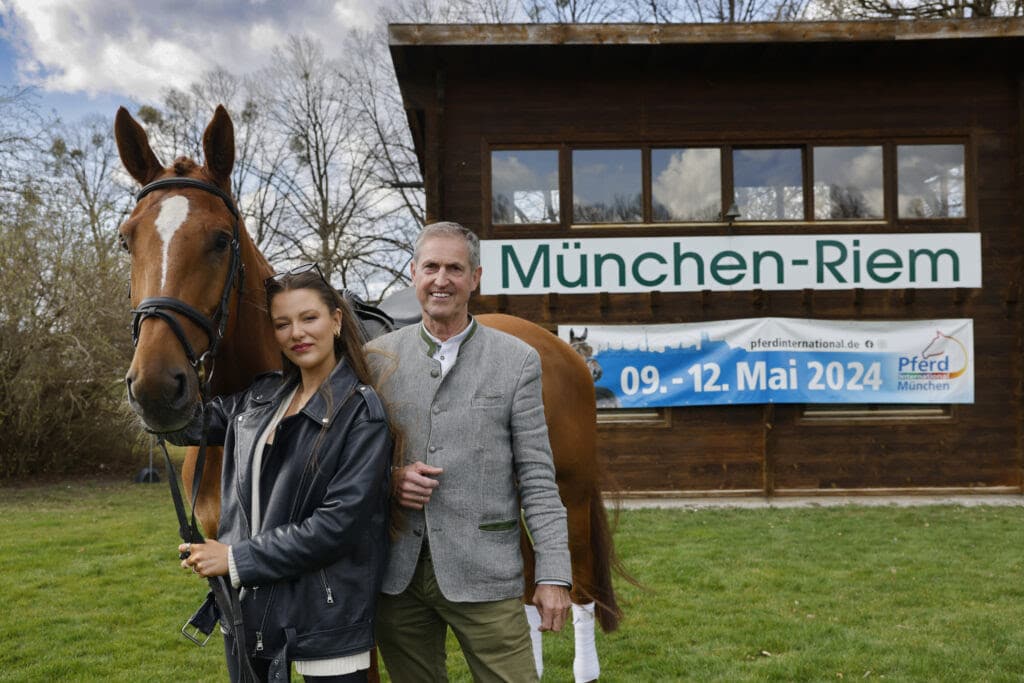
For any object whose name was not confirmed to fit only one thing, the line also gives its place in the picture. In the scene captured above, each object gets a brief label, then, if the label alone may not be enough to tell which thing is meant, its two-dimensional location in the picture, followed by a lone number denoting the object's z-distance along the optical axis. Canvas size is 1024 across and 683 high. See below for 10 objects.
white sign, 8.59
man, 1.91
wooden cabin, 8.63
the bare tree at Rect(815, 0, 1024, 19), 14.05
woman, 1.71
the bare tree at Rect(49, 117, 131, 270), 11.37
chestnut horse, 1.80
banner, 8.58
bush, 10.21
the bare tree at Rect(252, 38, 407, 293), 21.28
